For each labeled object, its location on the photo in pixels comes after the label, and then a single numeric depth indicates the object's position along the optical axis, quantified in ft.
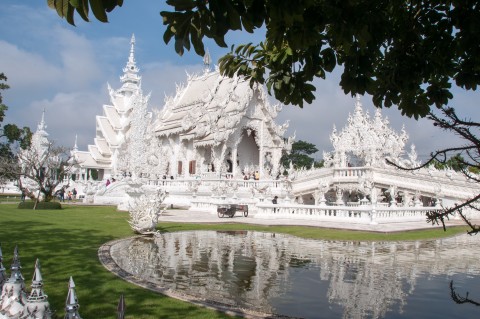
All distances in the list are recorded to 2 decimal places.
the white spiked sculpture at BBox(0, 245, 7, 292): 15.06
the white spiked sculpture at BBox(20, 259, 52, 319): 11.50
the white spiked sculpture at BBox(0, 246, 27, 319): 12.77
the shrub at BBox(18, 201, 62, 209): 73.61
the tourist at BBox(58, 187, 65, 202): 100.51
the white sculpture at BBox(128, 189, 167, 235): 43.50
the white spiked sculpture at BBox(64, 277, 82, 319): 10.18
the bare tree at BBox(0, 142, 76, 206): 80.89
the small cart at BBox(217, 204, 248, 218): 69.21
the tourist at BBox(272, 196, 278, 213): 78.12
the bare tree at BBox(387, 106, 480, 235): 7.93
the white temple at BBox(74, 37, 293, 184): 91.97
